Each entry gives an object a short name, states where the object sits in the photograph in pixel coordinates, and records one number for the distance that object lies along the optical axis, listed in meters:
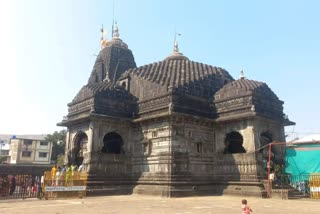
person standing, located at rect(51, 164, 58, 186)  18.85
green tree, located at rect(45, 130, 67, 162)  65.12
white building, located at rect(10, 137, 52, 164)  70.44
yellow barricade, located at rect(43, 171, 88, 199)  18.54
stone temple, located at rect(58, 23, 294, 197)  20.67
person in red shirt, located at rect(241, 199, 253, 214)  8.84
